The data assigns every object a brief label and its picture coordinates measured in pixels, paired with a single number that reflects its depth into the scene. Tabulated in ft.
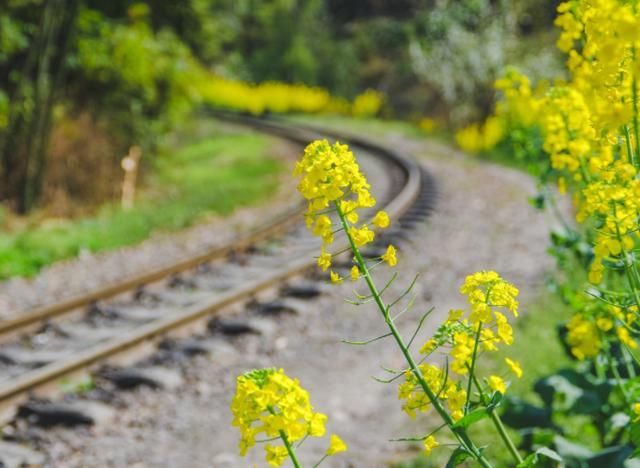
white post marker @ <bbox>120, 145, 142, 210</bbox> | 82.23
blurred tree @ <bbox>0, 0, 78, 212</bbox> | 73.15
